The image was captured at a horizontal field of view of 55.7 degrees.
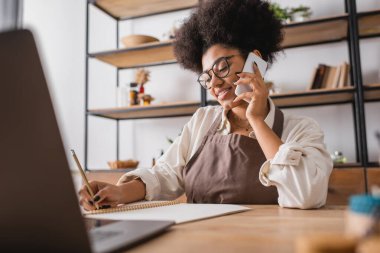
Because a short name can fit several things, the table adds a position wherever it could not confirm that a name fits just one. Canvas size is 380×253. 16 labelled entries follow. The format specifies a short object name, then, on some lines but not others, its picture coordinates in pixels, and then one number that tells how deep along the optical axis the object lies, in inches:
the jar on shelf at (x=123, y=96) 118.2
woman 40.5
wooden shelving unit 92.1
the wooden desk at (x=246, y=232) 18.6
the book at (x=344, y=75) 93.4
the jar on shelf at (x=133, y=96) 116.6
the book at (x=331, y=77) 95.3
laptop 14.2
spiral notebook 29.7
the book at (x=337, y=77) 94.3
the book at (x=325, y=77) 96.8
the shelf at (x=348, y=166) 85.8
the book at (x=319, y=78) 96.9
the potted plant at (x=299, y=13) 99.6
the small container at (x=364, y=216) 12.6
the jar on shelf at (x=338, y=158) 92.0
